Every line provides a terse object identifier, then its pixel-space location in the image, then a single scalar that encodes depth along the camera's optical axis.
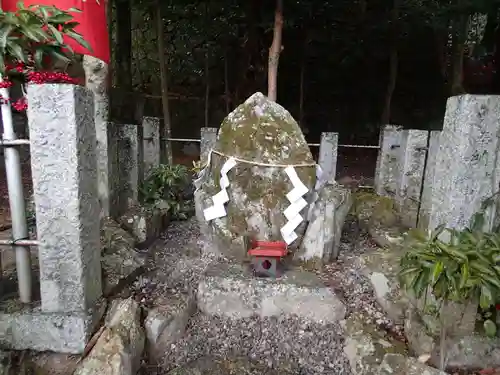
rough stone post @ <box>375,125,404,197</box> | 5.95
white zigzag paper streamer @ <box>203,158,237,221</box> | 3.82
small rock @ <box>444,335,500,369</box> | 2.57
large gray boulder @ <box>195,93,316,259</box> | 3.86
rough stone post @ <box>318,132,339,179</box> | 5.96
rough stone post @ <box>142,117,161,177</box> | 5.83
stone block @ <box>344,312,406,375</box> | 2.73
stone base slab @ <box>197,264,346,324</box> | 3.33
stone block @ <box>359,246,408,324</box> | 3.21
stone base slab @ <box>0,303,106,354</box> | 2.60
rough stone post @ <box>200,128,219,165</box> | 5.63
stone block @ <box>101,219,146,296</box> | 3.21
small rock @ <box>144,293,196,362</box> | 2.94
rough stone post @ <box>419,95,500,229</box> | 2.61
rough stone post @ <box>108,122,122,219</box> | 4.40
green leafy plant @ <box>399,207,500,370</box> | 2.33
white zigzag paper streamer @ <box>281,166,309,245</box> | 3.77
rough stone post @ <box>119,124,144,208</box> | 4.95
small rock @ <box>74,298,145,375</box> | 2.42
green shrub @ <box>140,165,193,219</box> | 5.30
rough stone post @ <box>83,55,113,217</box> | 4.29
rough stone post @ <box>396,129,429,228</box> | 5.16
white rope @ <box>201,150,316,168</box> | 3.84
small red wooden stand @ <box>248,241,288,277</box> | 3.42
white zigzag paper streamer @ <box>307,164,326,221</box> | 3.83
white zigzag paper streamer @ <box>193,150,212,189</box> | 4.22
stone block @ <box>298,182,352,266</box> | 3.81
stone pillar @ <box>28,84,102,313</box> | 2.42
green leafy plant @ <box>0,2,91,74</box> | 2.32
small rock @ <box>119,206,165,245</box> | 4.48
